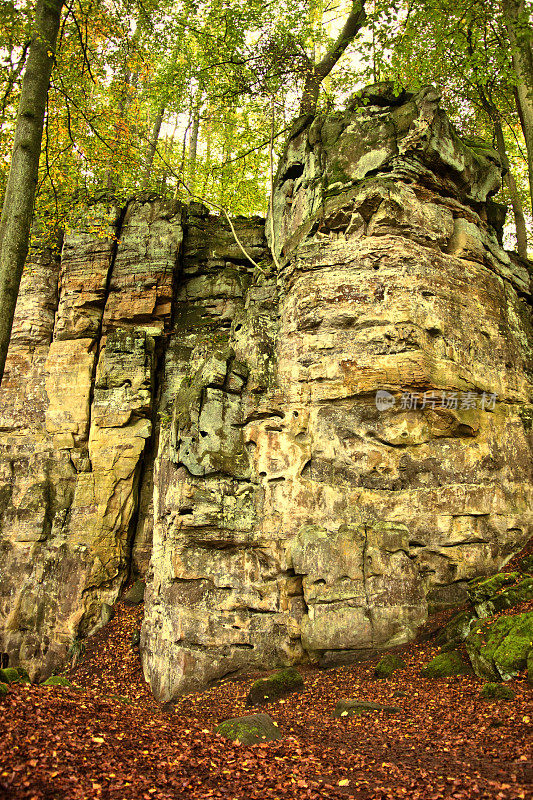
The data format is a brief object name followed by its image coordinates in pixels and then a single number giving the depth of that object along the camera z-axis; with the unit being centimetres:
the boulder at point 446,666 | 847
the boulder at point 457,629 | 938
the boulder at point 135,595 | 1379
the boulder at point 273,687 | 903
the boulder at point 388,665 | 909
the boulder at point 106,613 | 1339
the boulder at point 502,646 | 744
